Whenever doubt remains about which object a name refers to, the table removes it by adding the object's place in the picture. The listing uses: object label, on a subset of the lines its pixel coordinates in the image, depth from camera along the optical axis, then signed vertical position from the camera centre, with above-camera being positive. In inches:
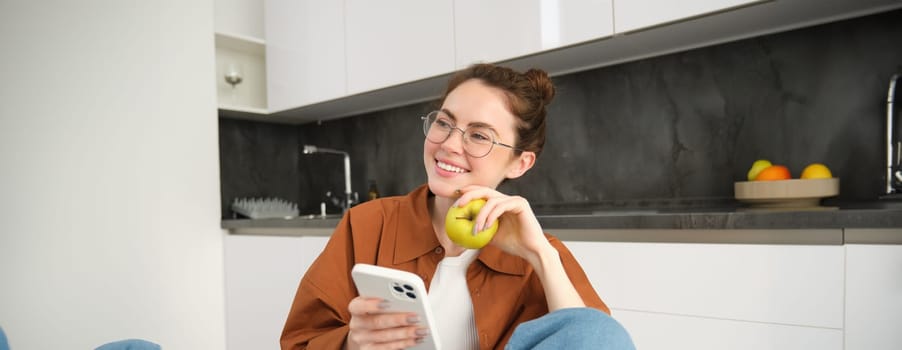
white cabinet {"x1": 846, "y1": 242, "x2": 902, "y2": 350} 46.4 -12.6
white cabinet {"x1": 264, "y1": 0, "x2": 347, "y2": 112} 99.2 +23.2
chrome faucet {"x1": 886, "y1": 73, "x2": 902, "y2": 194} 62.1 +0.2
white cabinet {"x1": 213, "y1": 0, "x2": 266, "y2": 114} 112.0 +25.8
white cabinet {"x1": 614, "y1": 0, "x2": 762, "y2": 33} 62.5 +18.3
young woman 38.1 -6.3
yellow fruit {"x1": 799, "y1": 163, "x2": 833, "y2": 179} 62.3 -1.9
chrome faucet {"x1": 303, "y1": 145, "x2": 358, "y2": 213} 113.3 -5.7
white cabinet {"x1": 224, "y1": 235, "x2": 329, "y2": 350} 91.7 -20.0
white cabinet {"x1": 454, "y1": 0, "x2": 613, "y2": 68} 70.9 +19.6
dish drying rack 107.0 -7.4
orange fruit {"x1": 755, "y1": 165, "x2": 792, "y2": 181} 63.2 -1.9
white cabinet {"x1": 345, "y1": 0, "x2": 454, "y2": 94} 84.5 +21.4
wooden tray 60.1 -4.0
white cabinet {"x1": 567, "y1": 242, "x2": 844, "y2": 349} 49.7 -13.7
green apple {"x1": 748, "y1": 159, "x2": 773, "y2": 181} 67.9 -1.2
